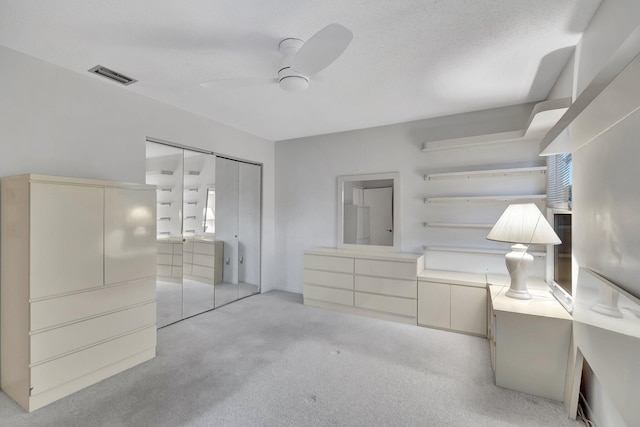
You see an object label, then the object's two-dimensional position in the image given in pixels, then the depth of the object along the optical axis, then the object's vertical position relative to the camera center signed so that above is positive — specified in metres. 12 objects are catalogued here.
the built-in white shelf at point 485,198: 3.12 +0.20
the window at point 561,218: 2.31 -0.01
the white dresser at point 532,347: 2.05 -0.96
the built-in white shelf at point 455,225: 3.40 -0.11
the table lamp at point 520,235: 2.34 -0.16
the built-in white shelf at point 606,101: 0.89 +0.48
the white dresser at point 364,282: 3.48 -0.89
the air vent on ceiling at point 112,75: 2.52 +1.26
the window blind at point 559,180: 2.30 +0.32
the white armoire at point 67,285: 1.96 -0.56
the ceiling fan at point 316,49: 1.44 +0.90
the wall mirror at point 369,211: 4.01 +0.05
